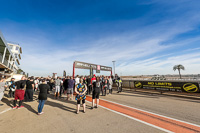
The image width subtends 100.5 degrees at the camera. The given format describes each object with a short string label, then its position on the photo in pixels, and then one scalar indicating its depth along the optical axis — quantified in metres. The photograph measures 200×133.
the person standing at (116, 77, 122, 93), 9.73
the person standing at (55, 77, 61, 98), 7.04
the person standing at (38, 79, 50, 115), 4.02
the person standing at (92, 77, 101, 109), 4.86
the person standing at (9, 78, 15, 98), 6.49
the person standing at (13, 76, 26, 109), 4.73
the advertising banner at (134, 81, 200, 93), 7.16
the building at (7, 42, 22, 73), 40.28
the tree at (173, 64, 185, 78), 49.47
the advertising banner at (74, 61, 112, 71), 12.37
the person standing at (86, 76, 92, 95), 8.41
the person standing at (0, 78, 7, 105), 5.20
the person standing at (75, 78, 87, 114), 4.18
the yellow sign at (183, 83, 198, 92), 7.09
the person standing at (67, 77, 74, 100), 6.70
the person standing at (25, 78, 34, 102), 5.85
